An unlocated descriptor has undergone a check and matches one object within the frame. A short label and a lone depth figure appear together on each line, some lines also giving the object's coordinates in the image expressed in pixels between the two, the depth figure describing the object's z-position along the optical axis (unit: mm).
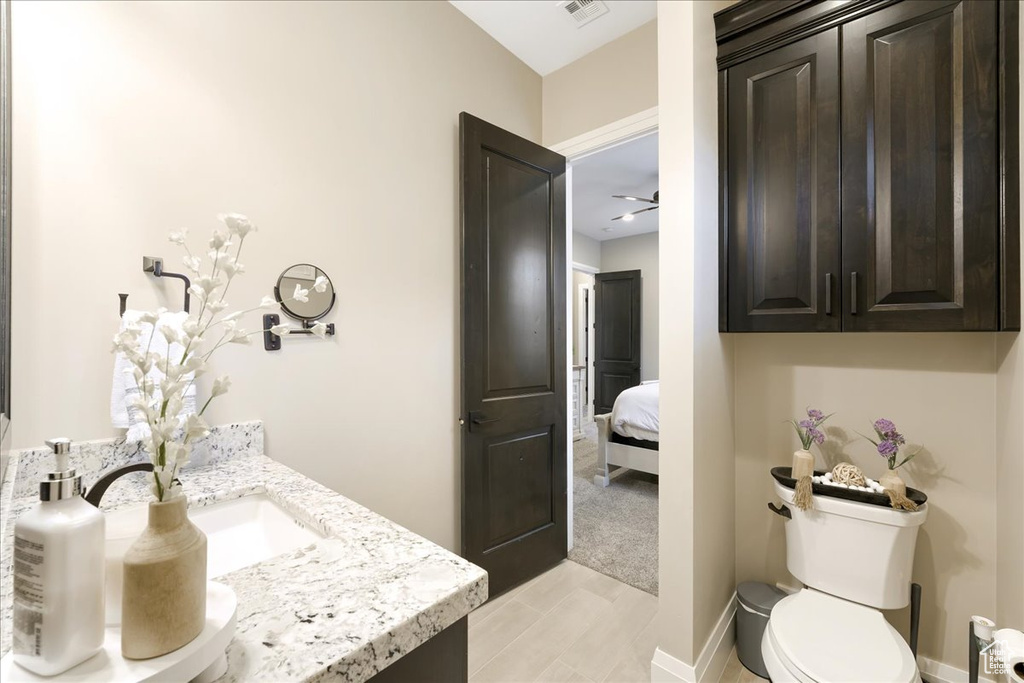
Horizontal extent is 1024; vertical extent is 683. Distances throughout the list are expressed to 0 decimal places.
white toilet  1224
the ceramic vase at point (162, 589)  473
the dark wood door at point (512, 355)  2123
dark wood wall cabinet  1320
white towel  1194
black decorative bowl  1503
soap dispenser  434
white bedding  3646
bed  3668
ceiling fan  4150
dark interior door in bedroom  6434
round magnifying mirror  1580
